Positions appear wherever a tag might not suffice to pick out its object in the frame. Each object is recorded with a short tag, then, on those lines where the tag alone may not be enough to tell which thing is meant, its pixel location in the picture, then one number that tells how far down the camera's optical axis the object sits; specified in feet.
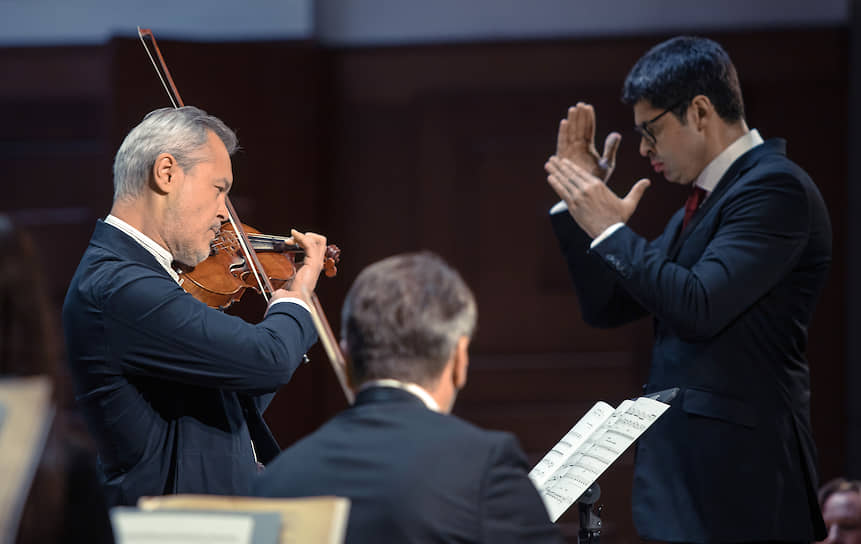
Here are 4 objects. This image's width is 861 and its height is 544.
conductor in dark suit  22.04
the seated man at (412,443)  20.17
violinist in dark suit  21.55
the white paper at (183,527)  19.97
